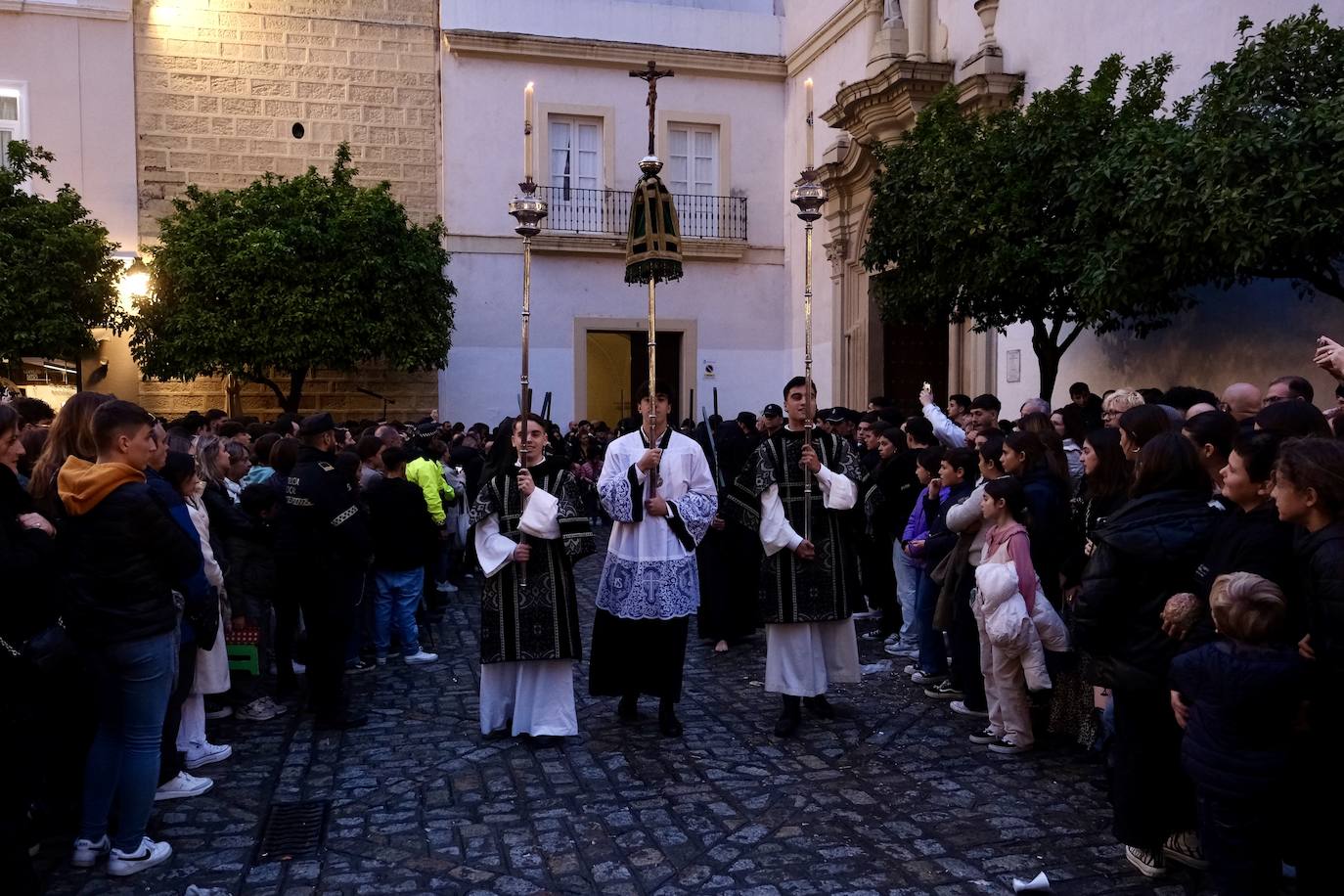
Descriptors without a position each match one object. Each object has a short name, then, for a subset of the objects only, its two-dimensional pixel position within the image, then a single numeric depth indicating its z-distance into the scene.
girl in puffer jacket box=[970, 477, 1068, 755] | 5.23
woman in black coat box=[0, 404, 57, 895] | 3.34
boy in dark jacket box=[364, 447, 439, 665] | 7.41
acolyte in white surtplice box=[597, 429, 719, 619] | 5.79
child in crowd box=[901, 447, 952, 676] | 6.73
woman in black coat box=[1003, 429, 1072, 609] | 5.45
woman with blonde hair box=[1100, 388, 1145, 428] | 6.22
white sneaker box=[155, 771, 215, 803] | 4.90
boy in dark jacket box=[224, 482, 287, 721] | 6.10
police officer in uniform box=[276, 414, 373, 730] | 5.96
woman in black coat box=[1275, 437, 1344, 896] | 3.16
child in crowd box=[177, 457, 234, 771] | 5.33
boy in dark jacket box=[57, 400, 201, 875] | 3.90
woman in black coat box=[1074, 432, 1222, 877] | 3.84
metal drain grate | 4.36
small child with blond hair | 3.27
